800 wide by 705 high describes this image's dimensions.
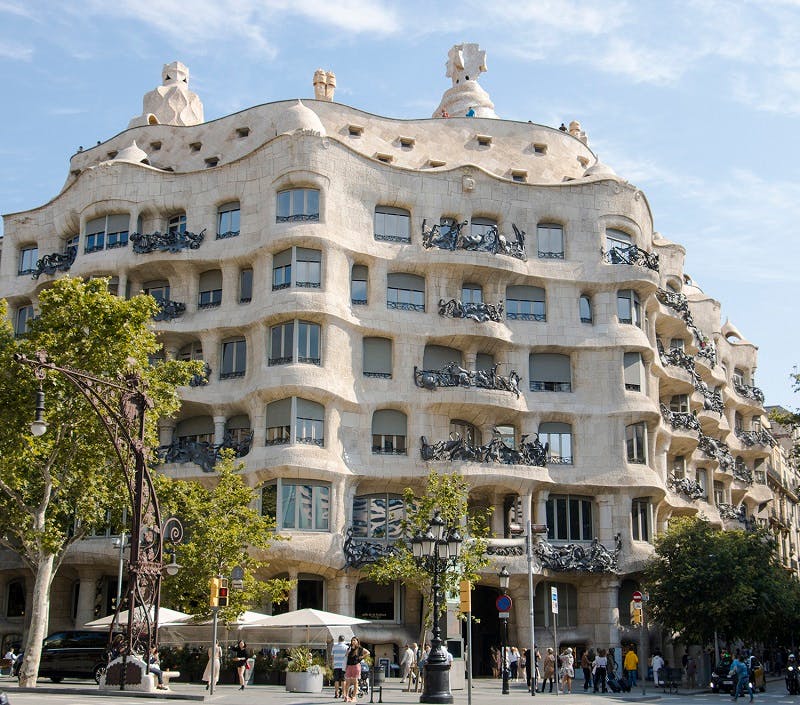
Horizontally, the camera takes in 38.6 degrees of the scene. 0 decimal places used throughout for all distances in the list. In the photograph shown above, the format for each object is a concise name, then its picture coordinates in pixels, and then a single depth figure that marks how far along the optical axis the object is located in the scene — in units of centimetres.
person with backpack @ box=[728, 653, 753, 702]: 3459
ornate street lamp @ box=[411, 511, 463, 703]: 2727
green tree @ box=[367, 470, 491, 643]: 4012
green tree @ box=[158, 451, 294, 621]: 3731
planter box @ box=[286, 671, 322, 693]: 3256
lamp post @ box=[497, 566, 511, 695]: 3584
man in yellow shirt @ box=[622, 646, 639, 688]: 4056
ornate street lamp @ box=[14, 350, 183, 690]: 2722
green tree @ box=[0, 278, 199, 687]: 3409
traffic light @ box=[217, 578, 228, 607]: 2869
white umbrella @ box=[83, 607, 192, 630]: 3722
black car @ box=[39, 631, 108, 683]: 3566
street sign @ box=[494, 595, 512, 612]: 3466
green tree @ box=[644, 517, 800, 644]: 4334
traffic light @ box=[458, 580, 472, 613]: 2777
